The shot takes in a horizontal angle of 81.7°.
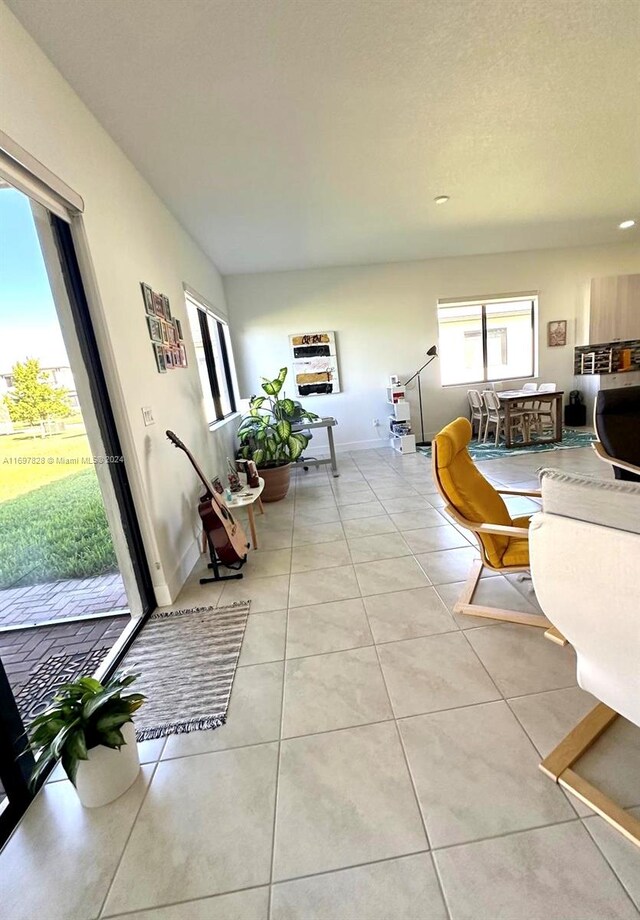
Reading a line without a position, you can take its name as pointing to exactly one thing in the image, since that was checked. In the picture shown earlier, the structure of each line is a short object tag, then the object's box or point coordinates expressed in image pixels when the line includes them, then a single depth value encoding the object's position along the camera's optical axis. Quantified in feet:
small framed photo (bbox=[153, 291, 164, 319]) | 8.56
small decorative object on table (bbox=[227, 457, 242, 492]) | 10.19
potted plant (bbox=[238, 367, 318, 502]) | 13.09
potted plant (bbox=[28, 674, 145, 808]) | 3.57
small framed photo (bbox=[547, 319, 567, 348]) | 19.88
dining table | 16.40
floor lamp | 19.23
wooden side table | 9.06
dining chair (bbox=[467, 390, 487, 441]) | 18.44
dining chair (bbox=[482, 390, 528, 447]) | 17.03
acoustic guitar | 8.02
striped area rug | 4.89
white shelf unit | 17.88
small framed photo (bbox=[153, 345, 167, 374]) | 8.38
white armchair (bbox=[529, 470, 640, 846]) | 2.86
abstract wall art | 18.74
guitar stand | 8.21
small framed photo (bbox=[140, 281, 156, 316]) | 8.05
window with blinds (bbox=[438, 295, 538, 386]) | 19.92
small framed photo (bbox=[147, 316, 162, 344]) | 8.18
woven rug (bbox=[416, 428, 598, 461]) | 15.99
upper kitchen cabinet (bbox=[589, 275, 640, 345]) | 18.98
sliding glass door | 4.93
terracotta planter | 12.89
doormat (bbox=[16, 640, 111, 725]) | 5.19
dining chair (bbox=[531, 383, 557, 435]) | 17.08
